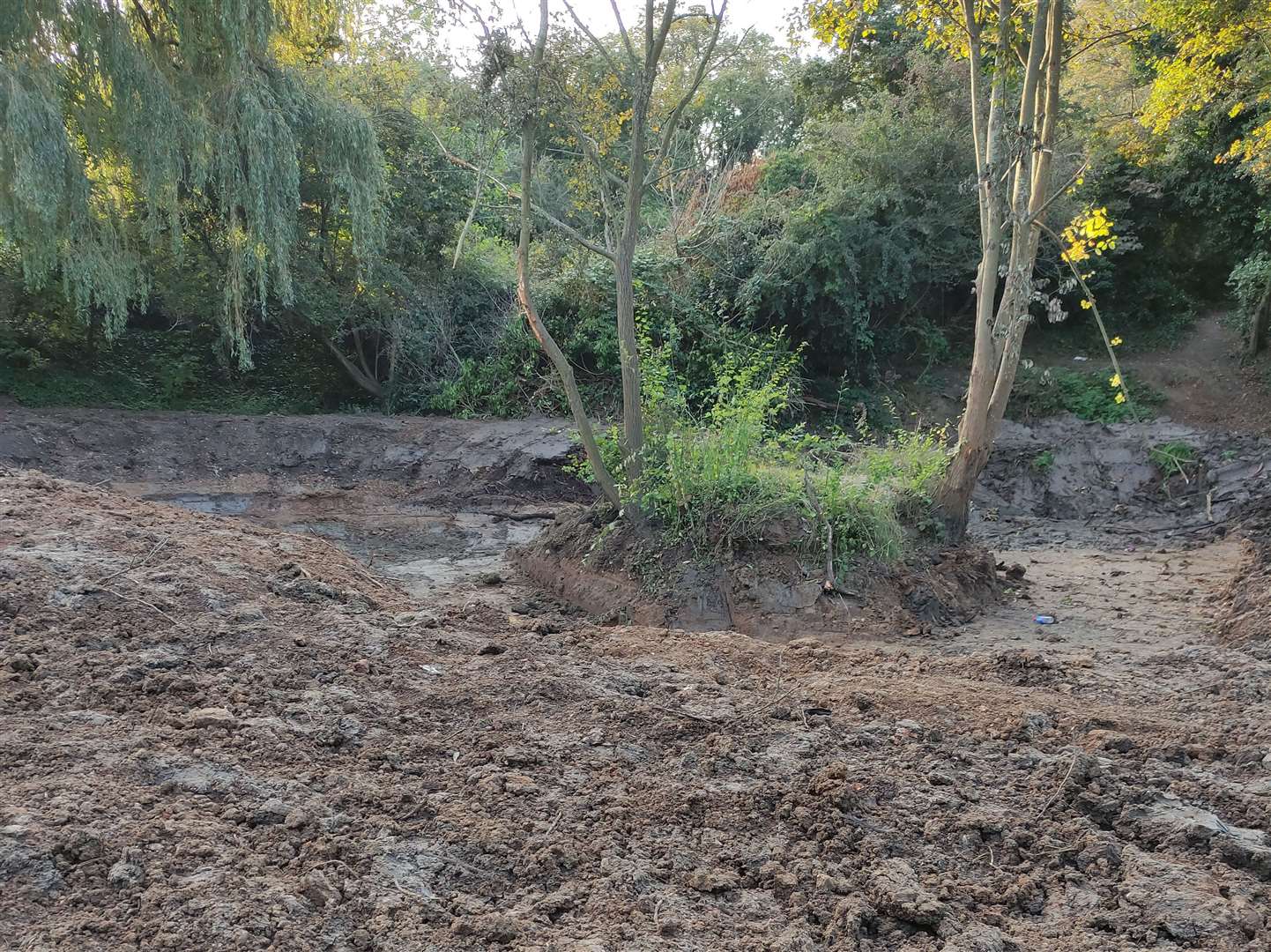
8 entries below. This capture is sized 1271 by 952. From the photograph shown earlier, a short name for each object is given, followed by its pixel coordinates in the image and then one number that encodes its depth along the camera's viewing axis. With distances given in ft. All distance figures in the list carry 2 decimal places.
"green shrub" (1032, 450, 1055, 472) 41.83
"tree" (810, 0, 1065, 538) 24.38
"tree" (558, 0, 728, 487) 21.61
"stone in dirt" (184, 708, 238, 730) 10.66
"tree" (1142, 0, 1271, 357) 33.27
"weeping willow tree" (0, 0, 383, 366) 31.71
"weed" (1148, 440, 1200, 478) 39.55
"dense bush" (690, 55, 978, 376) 46.26
